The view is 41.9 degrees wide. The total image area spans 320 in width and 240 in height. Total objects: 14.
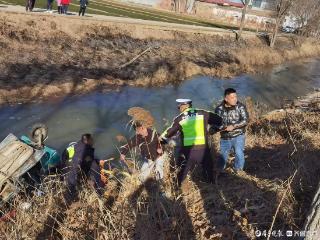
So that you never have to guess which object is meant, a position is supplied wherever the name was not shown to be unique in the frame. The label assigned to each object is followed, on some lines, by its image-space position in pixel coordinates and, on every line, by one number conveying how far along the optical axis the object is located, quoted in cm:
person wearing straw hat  707
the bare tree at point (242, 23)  3931
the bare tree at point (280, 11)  4100
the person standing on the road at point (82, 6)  2683
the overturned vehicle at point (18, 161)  684
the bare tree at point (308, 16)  5028
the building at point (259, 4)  9221
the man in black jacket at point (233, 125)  776
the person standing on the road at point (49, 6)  2527
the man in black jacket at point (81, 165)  730
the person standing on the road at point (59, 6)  2593
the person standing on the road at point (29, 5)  2381
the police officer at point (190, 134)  728
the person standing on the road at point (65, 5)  2597
